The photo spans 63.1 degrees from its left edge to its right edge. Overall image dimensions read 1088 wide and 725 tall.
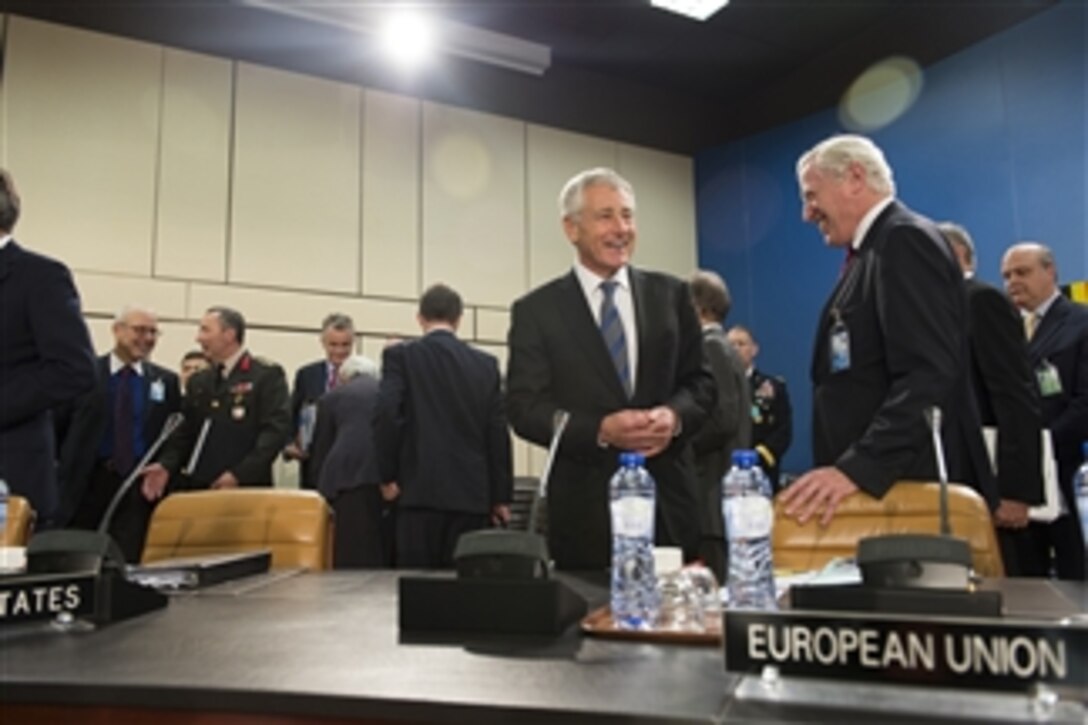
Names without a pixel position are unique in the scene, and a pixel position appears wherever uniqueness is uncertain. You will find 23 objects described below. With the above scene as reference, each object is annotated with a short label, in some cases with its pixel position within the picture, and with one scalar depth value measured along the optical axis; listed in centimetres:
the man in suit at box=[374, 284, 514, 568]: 286
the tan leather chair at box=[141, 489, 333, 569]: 177
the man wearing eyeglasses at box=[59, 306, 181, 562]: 348
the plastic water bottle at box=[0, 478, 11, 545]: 150
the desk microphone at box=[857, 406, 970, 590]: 82
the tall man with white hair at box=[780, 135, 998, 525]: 150
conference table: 63
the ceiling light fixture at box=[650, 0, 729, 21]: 500
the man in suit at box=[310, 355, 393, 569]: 328
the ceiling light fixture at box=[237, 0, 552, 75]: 489
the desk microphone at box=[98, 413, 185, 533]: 171
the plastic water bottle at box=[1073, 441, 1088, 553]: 140
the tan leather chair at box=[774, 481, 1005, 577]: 138
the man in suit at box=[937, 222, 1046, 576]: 214
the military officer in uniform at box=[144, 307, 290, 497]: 358
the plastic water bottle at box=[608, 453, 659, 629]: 96
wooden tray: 84
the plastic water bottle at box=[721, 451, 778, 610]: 98
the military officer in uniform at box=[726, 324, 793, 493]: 484
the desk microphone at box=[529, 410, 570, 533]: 112
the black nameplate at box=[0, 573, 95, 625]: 94
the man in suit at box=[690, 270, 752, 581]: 283
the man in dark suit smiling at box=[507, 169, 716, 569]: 175
